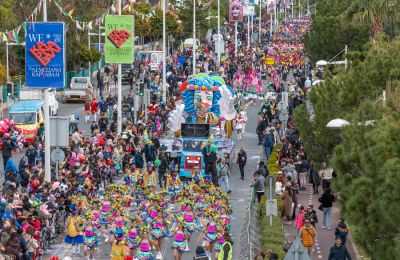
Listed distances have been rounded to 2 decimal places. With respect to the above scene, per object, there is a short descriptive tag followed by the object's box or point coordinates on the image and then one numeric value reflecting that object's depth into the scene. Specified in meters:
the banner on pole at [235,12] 96.69
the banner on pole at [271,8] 150.80
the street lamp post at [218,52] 85.61
